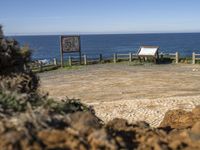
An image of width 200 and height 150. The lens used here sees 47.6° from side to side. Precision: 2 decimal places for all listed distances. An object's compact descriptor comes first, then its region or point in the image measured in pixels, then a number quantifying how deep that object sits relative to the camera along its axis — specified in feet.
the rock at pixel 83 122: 8.50
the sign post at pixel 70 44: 65.19
